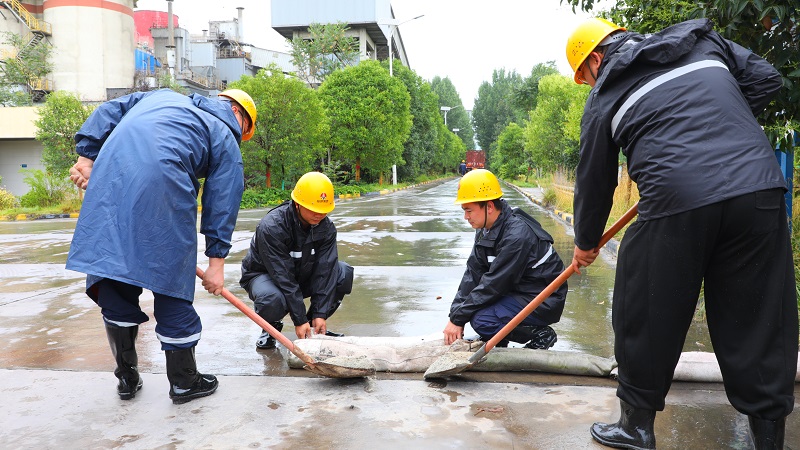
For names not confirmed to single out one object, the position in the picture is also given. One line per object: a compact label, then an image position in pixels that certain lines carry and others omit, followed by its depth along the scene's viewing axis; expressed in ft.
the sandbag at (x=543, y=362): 10.68
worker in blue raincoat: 8.90
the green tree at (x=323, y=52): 131.54
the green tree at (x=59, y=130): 59.62
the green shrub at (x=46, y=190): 61.00
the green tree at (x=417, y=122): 122.62
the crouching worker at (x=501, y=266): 11.11
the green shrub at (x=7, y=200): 61.00
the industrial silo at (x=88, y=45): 118.42
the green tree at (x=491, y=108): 260.21
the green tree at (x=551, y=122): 67.10
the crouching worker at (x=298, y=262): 12.25
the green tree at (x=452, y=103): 255.50
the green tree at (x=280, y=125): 66.74
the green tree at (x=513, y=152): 133.49
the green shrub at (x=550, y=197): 58.03
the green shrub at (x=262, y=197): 64.95
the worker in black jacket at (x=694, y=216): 6.93
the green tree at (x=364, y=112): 90.58
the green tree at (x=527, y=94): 85.42
